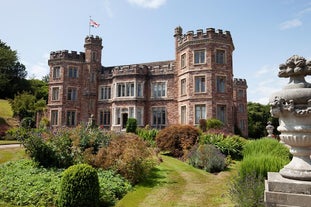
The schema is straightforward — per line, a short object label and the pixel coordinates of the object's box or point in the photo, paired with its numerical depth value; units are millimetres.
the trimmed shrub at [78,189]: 7188
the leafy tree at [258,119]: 53656
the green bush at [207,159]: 12672
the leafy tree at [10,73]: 51600
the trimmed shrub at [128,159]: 10328
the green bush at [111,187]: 8115
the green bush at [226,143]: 15891
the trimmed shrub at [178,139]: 16906
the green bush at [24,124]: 13420
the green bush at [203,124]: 24205
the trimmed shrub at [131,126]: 26094
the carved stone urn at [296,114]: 4402
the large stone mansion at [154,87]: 26812
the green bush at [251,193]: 6008
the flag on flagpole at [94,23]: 36178
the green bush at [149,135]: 22625
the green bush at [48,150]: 11297
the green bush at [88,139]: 12906
